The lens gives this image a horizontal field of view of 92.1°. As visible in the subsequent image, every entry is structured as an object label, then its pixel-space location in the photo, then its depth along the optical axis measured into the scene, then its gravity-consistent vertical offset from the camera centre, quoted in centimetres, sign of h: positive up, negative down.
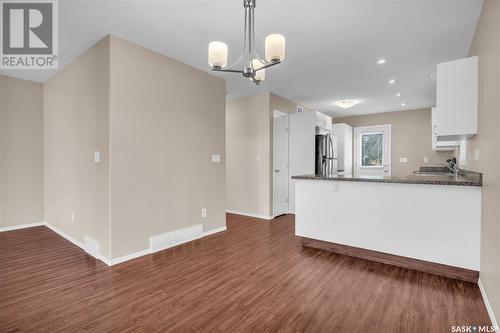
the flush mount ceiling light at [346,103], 523 +135
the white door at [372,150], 688 +42
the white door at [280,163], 514 +1
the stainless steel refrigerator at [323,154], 508 +22
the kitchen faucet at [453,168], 382 -6
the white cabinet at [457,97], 231 +66
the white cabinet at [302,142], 505 +48
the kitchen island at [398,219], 228 -61
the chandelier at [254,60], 187 +90
